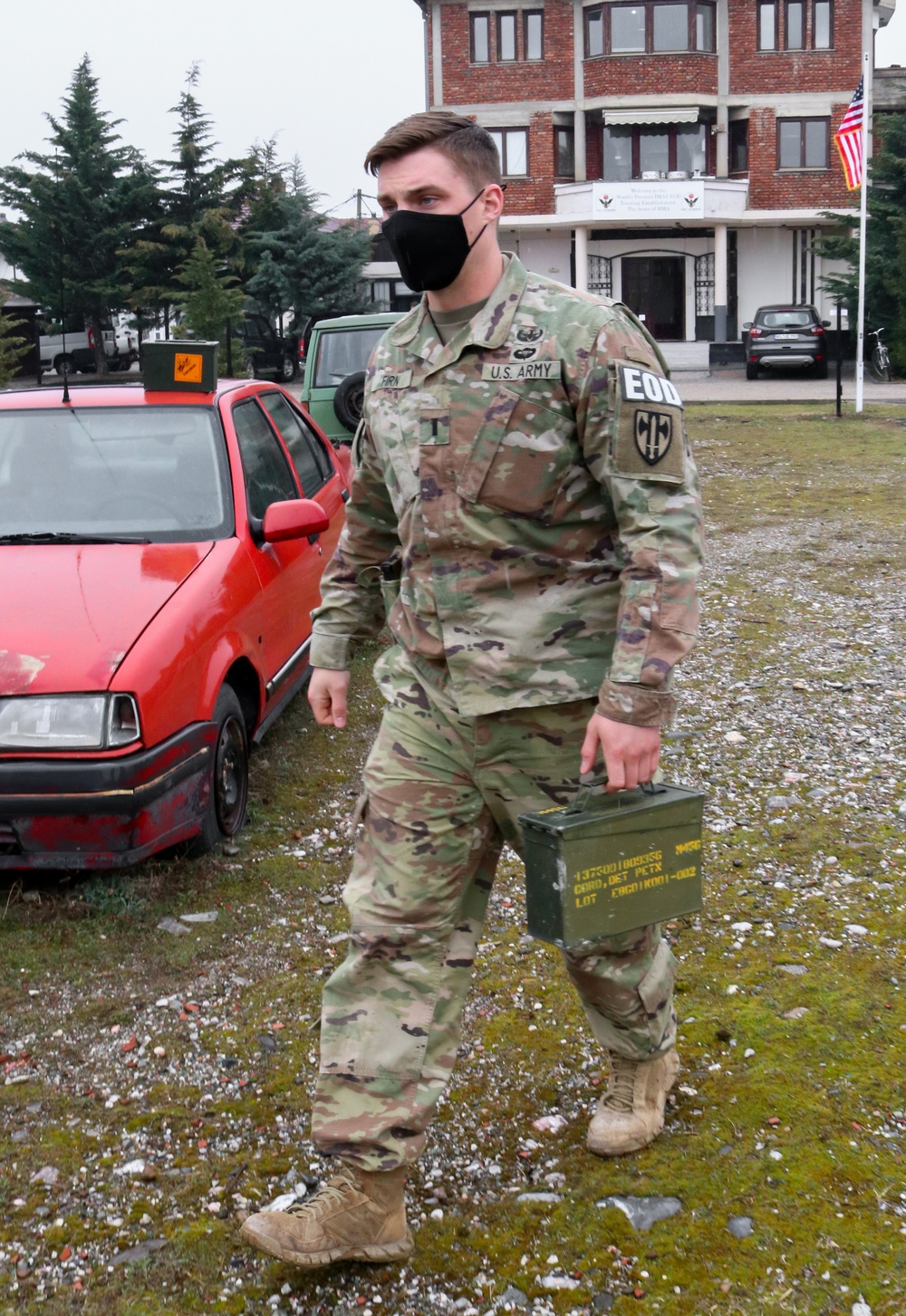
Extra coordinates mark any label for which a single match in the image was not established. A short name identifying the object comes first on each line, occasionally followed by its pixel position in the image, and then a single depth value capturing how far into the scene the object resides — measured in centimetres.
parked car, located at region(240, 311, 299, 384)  3431
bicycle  2948
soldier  249
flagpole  2020
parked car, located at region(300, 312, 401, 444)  1288
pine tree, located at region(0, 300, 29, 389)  2536
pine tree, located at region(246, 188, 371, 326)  3553
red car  408
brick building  3816
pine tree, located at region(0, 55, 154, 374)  3725
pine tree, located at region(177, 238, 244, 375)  2569
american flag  2050
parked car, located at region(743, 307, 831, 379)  2983
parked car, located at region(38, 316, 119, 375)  3809
